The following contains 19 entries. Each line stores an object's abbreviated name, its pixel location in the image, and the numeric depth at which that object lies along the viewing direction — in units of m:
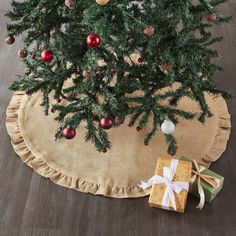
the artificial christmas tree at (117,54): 1.33
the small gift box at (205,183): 1.53
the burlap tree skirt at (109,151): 1.67
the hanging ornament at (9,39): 1.49
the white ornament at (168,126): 1.50
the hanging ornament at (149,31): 1.26
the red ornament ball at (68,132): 1.41
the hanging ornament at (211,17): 1.41
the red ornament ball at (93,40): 1.27
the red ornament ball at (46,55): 1.36
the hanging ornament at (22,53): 1.53
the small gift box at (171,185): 1.51
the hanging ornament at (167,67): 1.42
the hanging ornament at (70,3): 1.29
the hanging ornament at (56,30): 1.44
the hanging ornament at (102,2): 1.21
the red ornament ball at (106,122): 1.40
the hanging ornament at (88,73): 1.38
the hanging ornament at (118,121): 1.69
